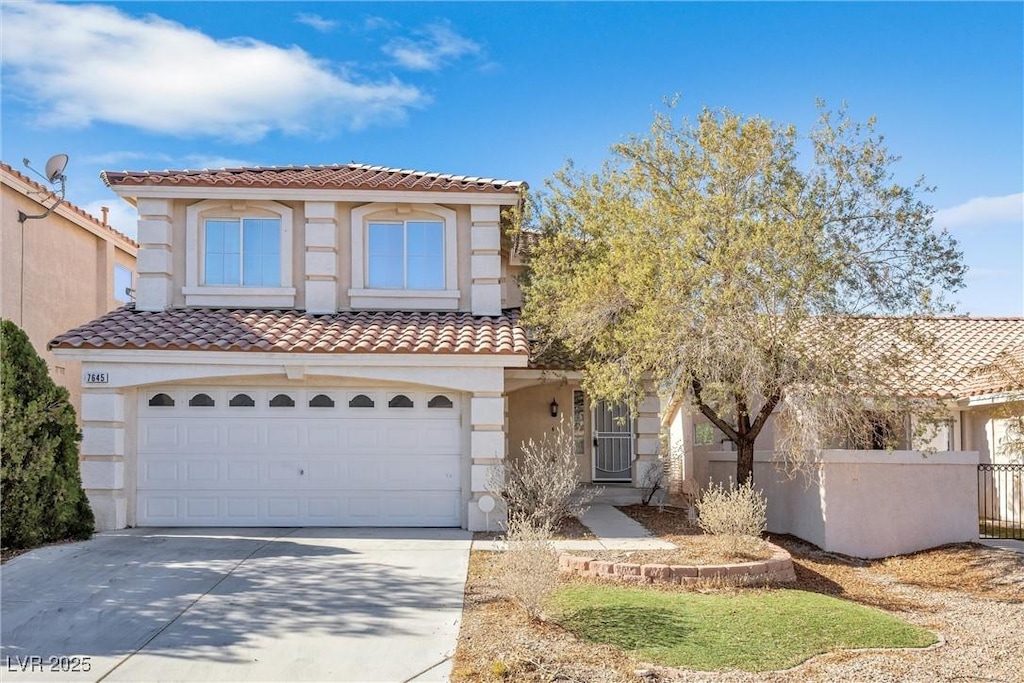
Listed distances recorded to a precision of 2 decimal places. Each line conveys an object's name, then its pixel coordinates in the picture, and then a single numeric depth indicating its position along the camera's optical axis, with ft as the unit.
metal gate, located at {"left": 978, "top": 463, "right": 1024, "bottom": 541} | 54.86
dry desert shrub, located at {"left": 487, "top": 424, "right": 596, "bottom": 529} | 41.86
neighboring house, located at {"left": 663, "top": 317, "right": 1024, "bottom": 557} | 43.27
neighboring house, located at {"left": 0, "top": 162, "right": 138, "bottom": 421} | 58.34
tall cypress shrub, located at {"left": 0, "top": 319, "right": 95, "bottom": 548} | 38.19
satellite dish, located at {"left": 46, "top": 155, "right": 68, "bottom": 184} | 54.24
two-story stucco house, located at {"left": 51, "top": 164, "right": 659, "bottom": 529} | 46.11
